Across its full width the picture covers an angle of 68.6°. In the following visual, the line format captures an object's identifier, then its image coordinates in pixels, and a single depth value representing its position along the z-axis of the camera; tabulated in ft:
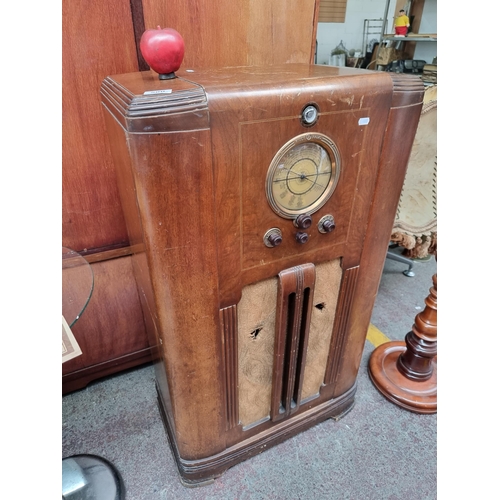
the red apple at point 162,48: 2.45
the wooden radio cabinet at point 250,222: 2.43
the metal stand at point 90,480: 3.92
